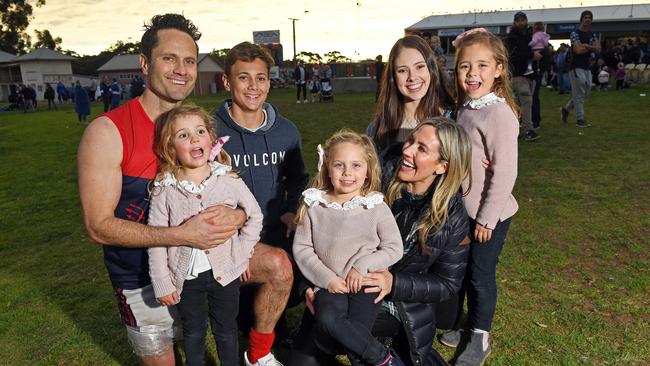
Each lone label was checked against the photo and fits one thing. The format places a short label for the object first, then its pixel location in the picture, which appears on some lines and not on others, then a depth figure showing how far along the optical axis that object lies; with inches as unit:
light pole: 2346.0
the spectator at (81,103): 792.3
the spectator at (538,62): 398.6
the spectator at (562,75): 842.8
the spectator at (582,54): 405.5
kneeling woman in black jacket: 110.1
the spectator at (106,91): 1037.8
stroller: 993.5
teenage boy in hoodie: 122.7
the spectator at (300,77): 986.7
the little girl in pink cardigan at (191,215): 104.3
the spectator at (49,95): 1364.4
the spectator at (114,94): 1088.8
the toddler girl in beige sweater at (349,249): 105.3
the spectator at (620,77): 869.2
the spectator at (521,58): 364.5
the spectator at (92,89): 1833.7
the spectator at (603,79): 863.7
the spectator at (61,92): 1601.6
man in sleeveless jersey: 102.8
